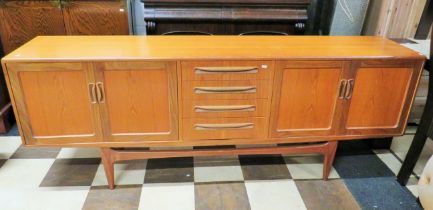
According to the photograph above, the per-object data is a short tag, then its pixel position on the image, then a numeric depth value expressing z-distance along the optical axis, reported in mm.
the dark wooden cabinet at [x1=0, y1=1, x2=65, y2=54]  2377
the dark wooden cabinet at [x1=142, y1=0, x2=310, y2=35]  2379
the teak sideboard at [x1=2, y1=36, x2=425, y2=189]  1400
